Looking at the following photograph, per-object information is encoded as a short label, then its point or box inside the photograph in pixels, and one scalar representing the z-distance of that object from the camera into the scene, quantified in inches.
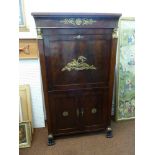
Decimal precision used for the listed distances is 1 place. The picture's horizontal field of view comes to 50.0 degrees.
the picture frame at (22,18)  71.1
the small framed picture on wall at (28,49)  74.2
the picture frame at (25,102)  77.9
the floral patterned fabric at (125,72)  80.0
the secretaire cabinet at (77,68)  59.6
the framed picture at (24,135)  71.5
